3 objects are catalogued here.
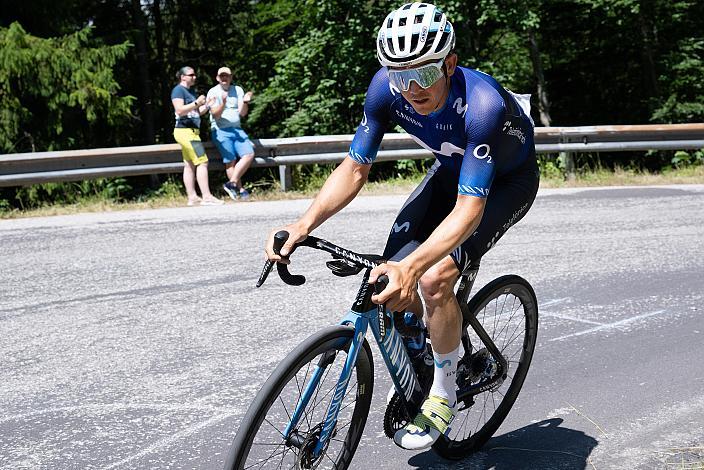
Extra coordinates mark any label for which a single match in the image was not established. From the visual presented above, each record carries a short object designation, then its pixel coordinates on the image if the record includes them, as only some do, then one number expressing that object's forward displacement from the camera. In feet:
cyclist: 12.06
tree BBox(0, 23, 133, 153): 62.44
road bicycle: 11.19
